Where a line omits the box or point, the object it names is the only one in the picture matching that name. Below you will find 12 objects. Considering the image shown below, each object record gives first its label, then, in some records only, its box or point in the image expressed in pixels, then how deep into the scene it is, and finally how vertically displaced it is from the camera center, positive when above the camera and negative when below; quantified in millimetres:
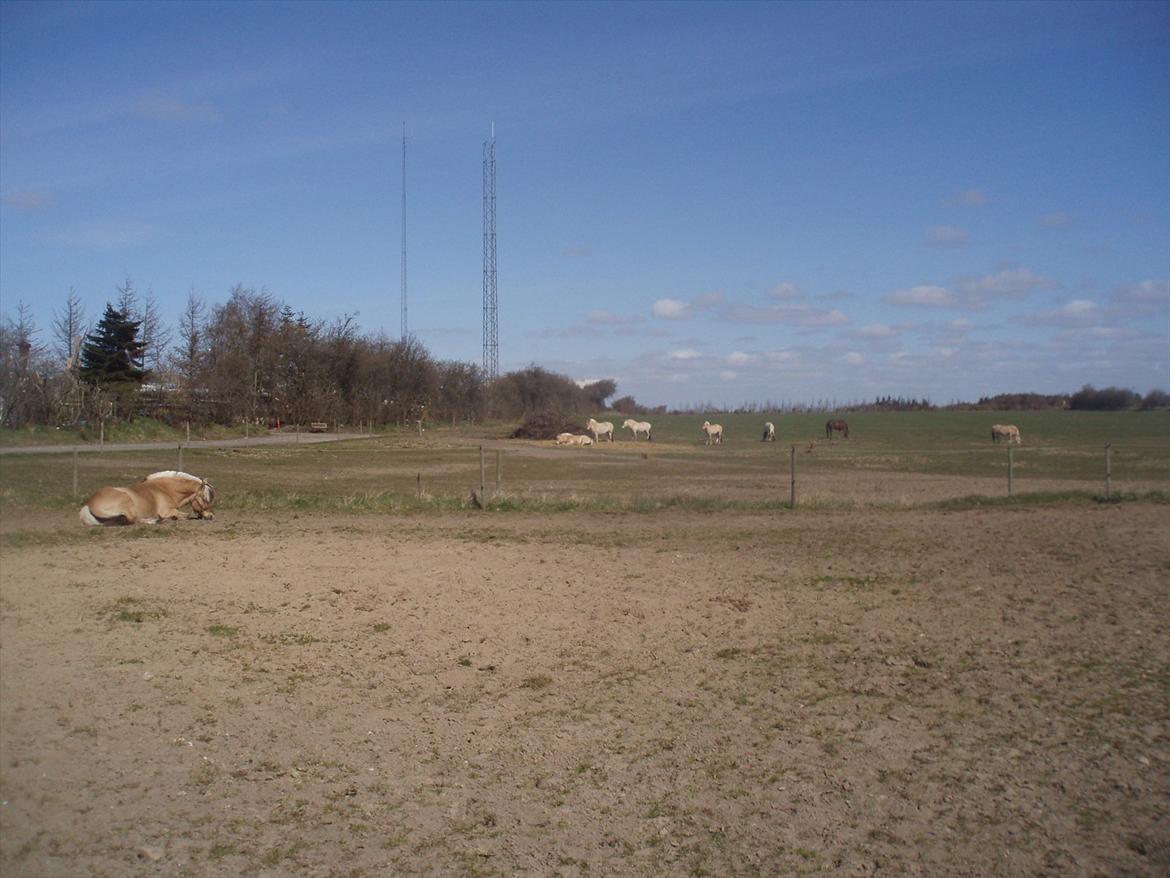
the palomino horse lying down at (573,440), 52750 -1046
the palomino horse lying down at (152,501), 14742 -1303
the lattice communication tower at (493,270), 59881 +9763
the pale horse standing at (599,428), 55938 -404
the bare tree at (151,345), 52250 +4014
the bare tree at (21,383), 38188 +1430
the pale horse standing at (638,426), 61875 -334
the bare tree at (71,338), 48922 +4185
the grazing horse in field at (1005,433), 54656 -583
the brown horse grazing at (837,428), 64562 -394
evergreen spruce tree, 48500 +3390
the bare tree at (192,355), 54500 +3878
